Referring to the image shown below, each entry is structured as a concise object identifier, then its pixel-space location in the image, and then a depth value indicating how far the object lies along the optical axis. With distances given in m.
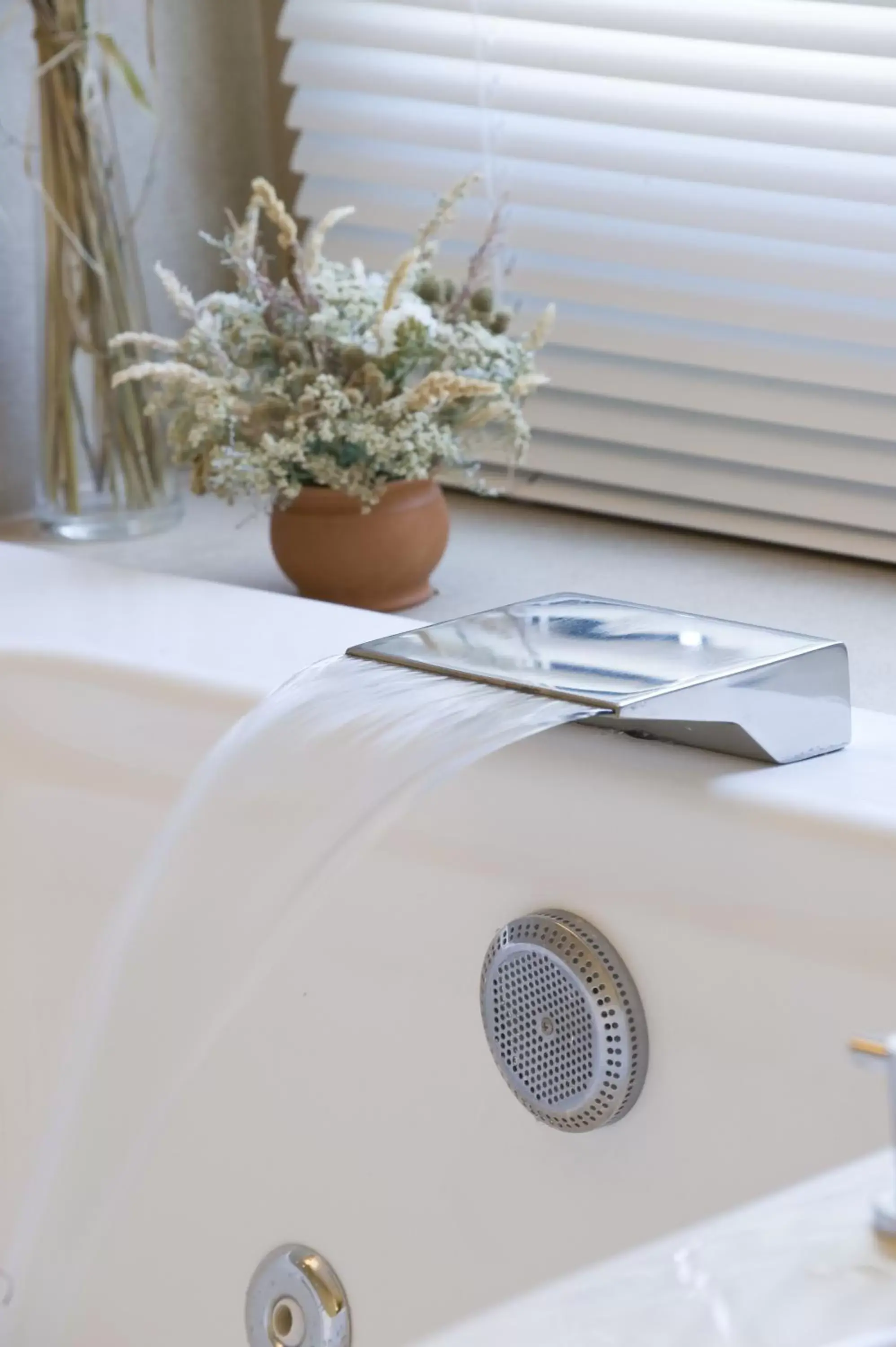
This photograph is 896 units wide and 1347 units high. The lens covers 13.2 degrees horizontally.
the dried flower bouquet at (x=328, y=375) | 2.74
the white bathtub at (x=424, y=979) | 2.33
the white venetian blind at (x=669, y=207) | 2.84
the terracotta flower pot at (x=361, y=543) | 2.78
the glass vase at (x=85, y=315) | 2.88
